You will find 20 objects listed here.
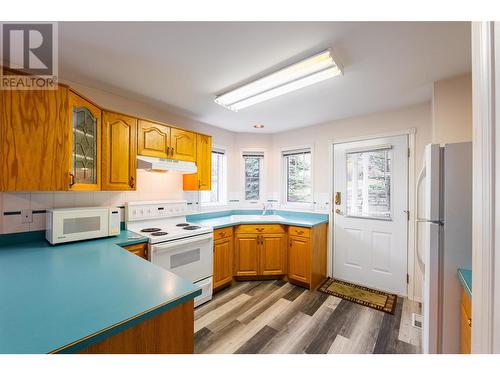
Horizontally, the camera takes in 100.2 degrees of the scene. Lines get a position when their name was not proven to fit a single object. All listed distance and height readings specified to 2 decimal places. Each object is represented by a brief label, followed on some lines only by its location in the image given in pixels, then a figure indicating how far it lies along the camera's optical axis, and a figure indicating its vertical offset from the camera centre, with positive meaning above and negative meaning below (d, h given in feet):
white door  8.16 -1.00
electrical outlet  5.60 -0.74
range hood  6.81 +0.84
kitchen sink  10.04 -1.45
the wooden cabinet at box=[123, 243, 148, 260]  5.93 -1.74
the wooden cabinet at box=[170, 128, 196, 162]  7.86 +1.72
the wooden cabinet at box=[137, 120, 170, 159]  6.98 +1.73
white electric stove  6.46 -1.70
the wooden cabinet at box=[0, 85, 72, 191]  4.48 +1.09
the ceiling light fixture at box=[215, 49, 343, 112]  4.85 +2.92
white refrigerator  4.08 -0.97
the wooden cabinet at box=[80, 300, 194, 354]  2.42 -1.93
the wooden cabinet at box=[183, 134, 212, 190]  8.77 +0.90
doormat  7.58 -4.21
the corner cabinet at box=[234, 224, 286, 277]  9.45 -2.79
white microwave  5.35 -0.96
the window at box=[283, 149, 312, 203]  10.84 +0.70
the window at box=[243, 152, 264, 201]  11.85 +0.84
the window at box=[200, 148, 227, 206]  10.90 +0.48
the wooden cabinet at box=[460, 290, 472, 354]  3.50 -2.40
